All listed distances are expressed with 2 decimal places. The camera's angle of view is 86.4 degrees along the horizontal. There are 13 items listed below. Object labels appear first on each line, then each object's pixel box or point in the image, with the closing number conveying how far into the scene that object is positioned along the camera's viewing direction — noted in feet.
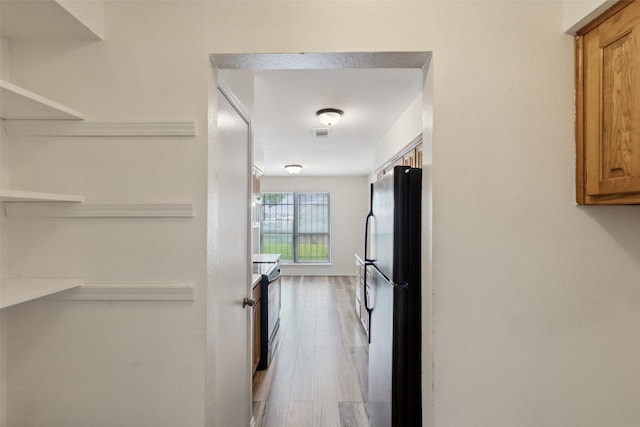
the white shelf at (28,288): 3.10
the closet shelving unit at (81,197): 3.84
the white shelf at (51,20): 3.43
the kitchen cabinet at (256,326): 9.84
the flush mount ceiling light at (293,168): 20.86
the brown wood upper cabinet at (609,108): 3.21
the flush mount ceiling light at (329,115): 10.18
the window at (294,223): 27.04
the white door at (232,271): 4.83
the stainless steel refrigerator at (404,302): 5.25
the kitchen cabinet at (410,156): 9.14
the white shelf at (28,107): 3.11
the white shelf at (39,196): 2.93
